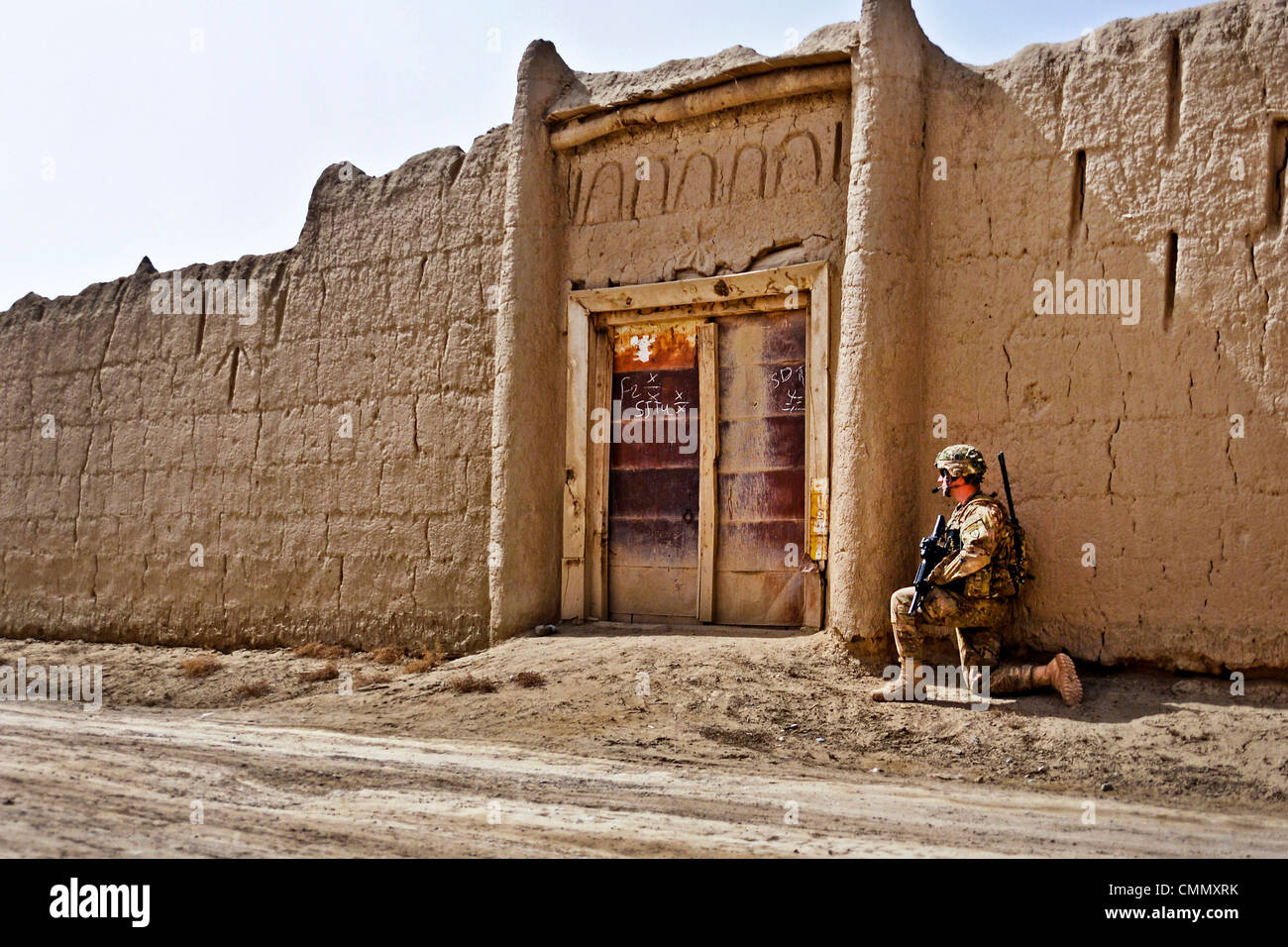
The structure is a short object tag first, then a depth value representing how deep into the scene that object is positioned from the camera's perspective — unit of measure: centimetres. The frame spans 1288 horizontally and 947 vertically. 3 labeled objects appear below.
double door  694
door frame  714
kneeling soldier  535
